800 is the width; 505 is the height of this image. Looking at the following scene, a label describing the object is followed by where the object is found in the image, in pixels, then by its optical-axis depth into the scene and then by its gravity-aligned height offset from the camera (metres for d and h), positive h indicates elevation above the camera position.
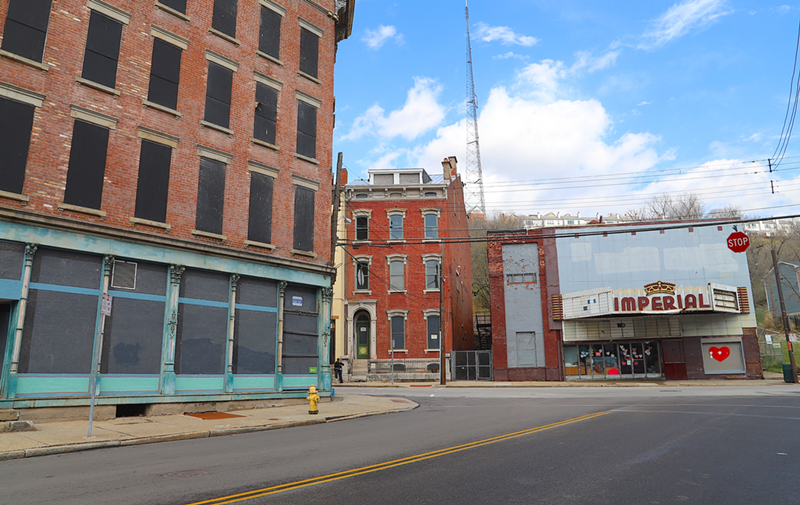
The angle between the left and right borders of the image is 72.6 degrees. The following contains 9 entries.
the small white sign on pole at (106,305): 11.58 +1.12
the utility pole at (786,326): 30.44 +1.58
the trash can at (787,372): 30.52 -1.00
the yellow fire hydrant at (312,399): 16.59 -1.27
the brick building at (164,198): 14.02 +4.87
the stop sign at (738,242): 33.46 +7.02
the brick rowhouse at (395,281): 39.25 +5.52
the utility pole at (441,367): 34.25 -0.67
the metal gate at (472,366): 39.50 -0.71
